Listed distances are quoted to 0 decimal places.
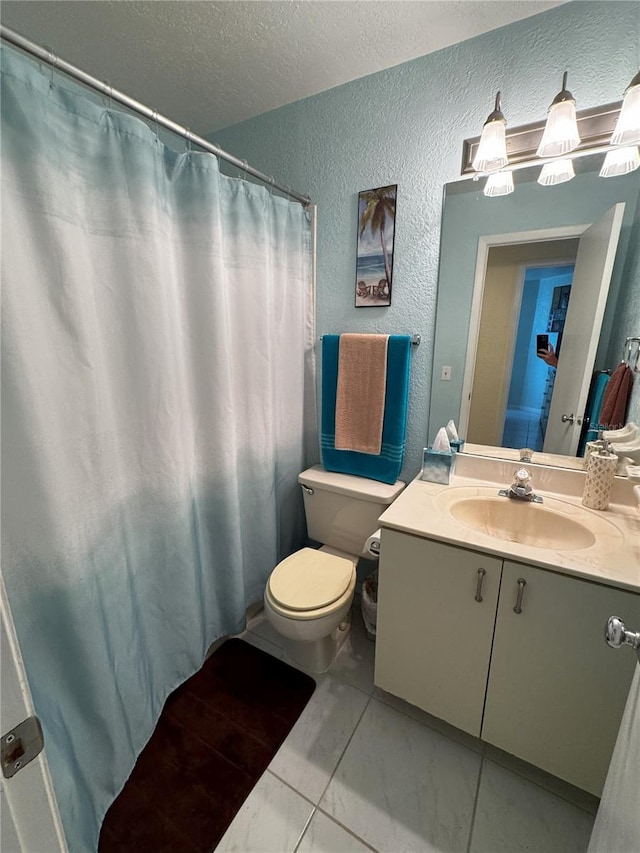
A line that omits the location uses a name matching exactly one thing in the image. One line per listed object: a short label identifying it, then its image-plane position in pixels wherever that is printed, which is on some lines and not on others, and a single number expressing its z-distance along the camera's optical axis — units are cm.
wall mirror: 120
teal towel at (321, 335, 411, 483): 152
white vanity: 94
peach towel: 156
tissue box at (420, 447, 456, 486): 141
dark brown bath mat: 104
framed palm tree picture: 149
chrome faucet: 128
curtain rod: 78
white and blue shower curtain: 84
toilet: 131
